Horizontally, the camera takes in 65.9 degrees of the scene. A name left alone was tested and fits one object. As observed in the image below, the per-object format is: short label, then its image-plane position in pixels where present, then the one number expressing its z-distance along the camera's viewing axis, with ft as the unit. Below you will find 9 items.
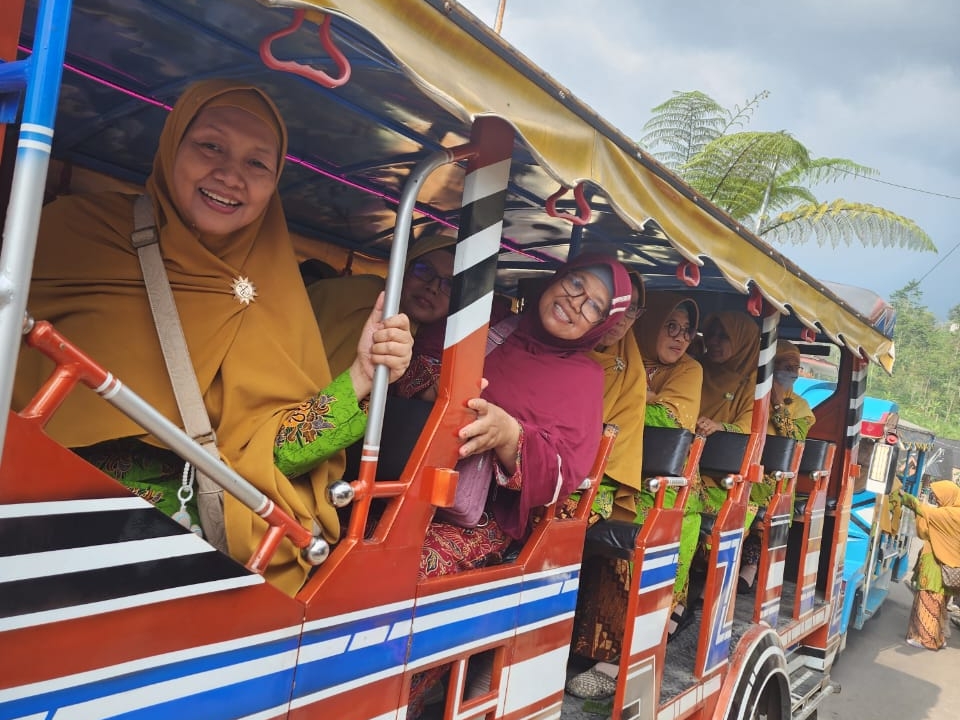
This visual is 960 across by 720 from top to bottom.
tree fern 53.26
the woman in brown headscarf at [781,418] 16.85
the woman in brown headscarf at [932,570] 29.12
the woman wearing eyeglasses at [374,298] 8.79
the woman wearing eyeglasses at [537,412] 7.36
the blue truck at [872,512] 23.97
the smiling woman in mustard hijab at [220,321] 5.59
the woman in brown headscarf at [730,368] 15.75
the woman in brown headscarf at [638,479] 11.31
